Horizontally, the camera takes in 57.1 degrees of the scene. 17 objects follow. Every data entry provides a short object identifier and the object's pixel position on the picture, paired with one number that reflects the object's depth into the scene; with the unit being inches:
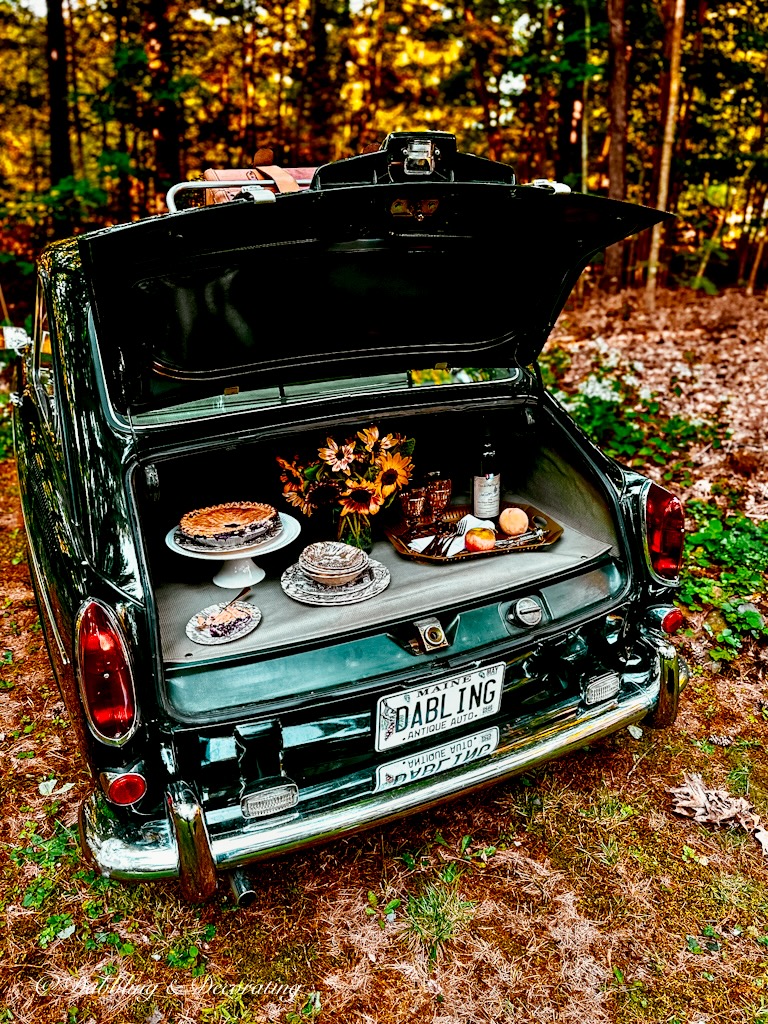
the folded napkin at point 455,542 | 102.1
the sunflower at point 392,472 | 103.7
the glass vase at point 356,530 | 103.9
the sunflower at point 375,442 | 102.4
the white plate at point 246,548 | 91.2
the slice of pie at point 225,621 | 81.4
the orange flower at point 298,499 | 104.0
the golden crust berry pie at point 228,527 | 92.7
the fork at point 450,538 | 101.1
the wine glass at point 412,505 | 111.2
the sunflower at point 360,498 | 102.6
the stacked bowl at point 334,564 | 91.2
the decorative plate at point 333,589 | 88.7
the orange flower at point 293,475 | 102.2
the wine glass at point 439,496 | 114.0
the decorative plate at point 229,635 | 79.8
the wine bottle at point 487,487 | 111.7
